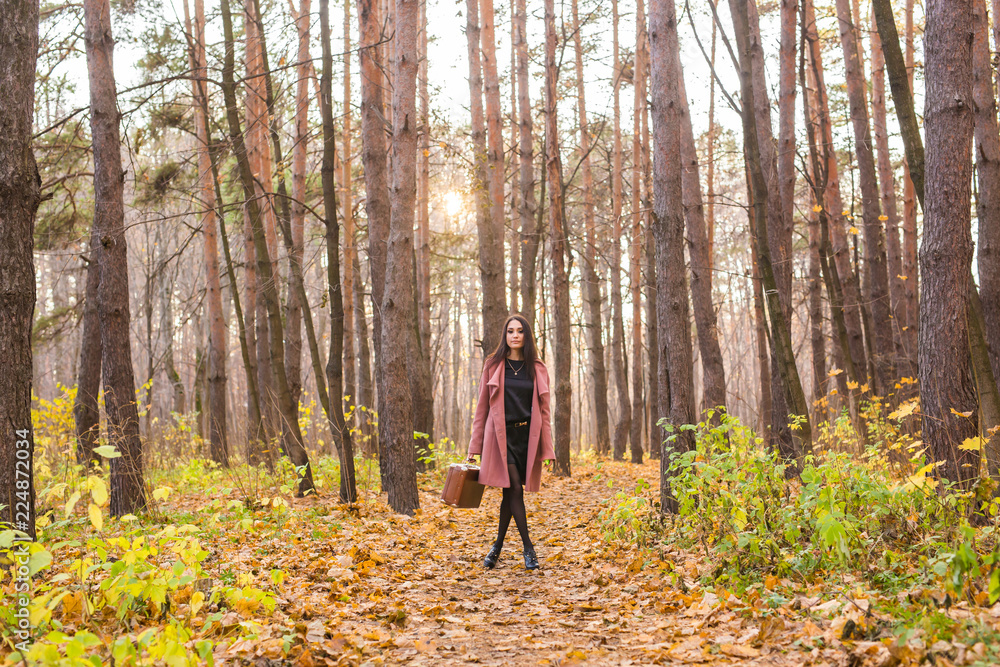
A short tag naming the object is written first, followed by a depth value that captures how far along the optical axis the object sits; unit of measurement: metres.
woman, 5.56
